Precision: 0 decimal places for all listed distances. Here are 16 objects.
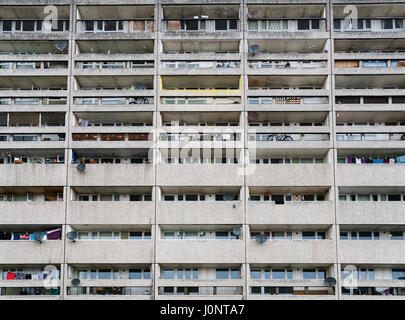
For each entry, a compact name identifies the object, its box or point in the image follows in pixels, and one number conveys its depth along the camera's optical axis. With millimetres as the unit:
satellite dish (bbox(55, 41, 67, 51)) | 49375
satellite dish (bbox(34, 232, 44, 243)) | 45625
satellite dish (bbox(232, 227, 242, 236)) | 45656
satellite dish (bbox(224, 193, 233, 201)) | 48344
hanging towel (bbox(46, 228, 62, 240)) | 46750
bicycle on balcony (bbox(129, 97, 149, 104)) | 49275
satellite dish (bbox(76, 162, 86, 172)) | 46875
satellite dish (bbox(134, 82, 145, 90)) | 50219
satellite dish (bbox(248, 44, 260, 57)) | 48625
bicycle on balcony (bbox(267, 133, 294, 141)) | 48784
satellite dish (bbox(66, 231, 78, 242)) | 45781
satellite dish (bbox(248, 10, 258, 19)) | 50344
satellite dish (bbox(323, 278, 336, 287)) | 44719
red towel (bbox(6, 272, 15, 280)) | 47562
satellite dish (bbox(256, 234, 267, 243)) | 45266
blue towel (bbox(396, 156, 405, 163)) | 48188
